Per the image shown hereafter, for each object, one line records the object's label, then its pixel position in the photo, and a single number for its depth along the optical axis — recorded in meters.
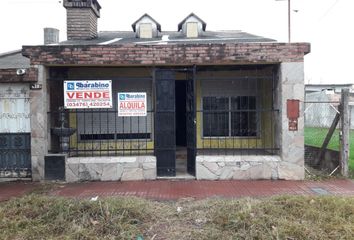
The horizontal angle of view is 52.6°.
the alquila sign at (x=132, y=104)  9.20
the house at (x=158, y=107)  8.95
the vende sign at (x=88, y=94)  9.09
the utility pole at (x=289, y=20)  27.50
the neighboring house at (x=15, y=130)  9.16
